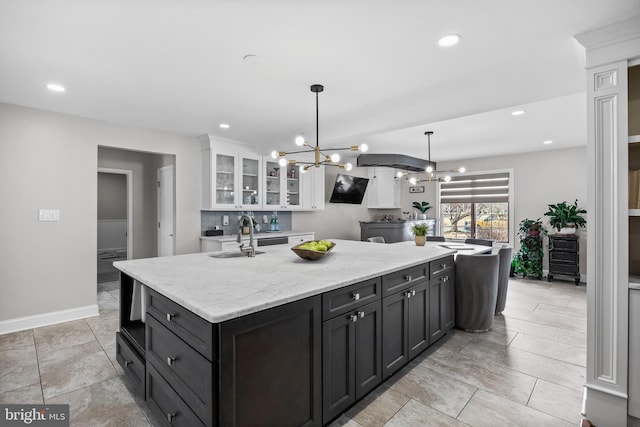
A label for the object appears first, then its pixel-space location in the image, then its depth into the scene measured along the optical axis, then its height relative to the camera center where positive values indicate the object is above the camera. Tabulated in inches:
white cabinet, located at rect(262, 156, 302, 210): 214.3 +19.3
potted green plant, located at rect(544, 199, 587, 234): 213.2 -3.3
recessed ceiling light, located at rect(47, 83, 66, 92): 112.9 +47.0
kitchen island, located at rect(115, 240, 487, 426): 51.4 -24.9
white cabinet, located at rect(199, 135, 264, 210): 185.8 +23.1
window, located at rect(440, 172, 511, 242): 262.5 +6.3
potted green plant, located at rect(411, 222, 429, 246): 161.9 -10.8
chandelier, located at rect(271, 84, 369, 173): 112.9 +24.3
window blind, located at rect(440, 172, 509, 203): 261.4 +22.1
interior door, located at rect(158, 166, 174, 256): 200.1 +1.9
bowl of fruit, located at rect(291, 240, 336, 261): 92.4 -11.1
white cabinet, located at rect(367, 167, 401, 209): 291.3 +24.0
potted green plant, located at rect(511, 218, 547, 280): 227.1 -29.2
